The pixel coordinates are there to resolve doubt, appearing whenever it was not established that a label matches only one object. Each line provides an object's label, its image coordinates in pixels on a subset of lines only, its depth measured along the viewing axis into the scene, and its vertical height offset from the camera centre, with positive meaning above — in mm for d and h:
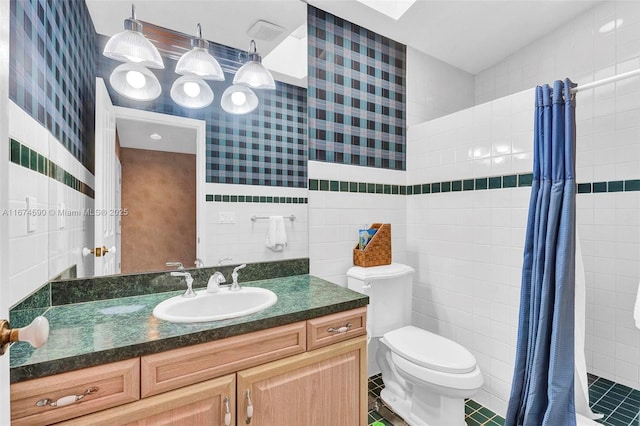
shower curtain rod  1340 +588
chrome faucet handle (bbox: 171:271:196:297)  1364 -308
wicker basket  1993 -241
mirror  1368 +220
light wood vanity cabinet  857 -553
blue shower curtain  1455 -305
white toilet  1509 -738
